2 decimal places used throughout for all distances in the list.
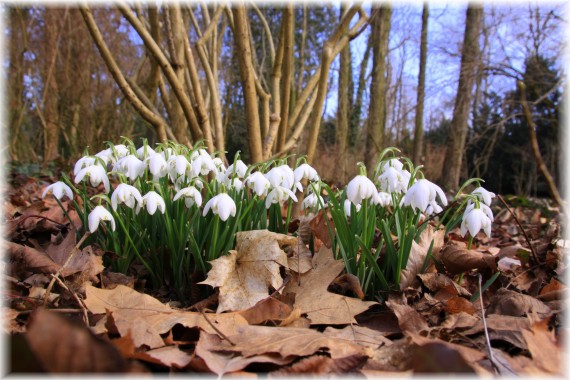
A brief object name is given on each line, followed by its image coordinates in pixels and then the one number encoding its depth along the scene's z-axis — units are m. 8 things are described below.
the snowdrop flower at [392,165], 0.37
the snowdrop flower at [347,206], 0.40
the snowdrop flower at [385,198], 0.38
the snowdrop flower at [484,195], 0.34
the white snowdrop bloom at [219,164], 0.41
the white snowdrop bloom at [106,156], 0.39
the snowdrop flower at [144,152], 0.38
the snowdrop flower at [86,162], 0.37
